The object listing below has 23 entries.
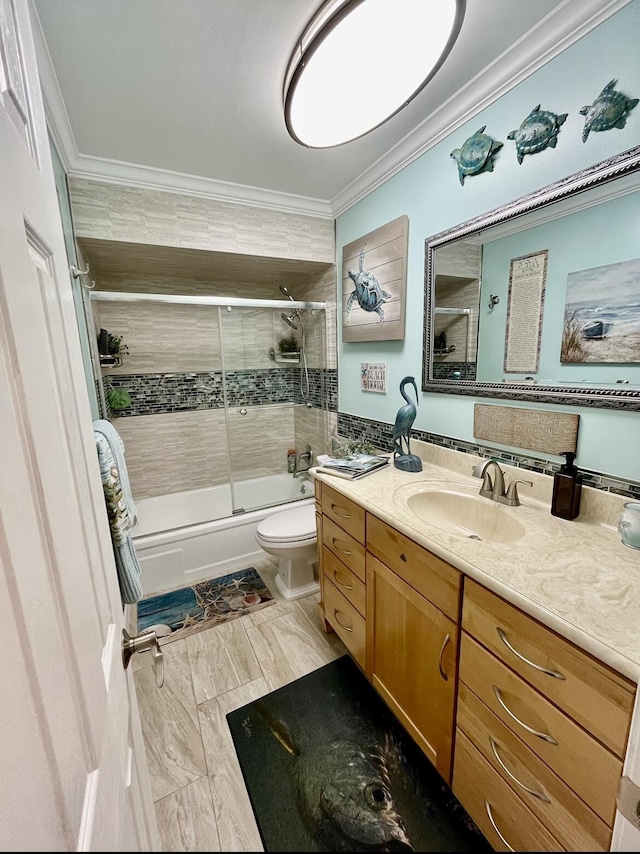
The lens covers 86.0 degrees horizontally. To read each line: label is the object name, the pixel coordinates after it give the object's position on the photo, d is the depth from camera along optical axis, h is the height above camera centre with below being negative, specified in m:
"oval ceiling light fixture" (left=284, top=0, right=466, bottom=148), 0.92 +0.89
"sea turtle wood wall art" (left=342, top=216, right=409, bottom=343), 1.80 +0.43
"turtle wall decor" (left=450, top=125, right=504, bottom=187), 1.32 +0.79
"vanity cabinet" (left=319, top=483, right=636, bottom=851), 0.67 -0.83
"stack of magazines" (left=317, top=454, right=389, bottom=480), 1.58 -0.50
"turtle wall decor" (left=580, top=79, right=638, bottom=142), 0.98 +0.69
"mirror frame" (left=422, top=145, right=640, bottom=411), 1.01 +0.49
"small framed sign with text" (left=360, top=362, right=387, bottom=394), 2.03 -0.10
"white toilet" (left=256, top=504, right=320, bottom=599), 1.94 -1.03
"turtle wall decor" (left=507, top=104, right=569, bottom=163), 1.13 +0.74
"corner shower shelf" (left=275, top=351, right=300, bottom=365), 2.98 +0.03
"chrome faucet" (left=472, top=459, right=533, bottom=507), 1.27 -0.49
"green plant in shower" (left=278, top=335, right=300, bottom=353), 2.92 +0.15
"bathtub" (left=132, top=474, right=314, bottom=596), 2.15 -1.15
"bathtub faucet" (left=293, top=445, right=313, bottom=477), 3.01 -0.88
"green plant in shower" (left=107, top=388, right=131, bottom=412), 2.56 -0.23
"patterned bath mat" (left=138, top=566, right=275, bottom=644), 1.87 -1.39
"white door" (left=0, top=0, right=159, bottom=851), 0.29 -0.21
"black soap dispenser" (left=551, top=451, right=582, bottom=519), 1.12 -0.45
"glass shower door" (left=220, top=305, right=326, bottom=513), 2.75 -0.35
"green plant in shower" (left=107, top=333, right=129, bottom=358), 2.50 +0.15
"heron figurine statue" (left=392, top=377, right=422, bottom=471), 1.64 -0.38
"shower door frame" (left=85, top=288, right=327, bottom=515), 2.15 +0.43
